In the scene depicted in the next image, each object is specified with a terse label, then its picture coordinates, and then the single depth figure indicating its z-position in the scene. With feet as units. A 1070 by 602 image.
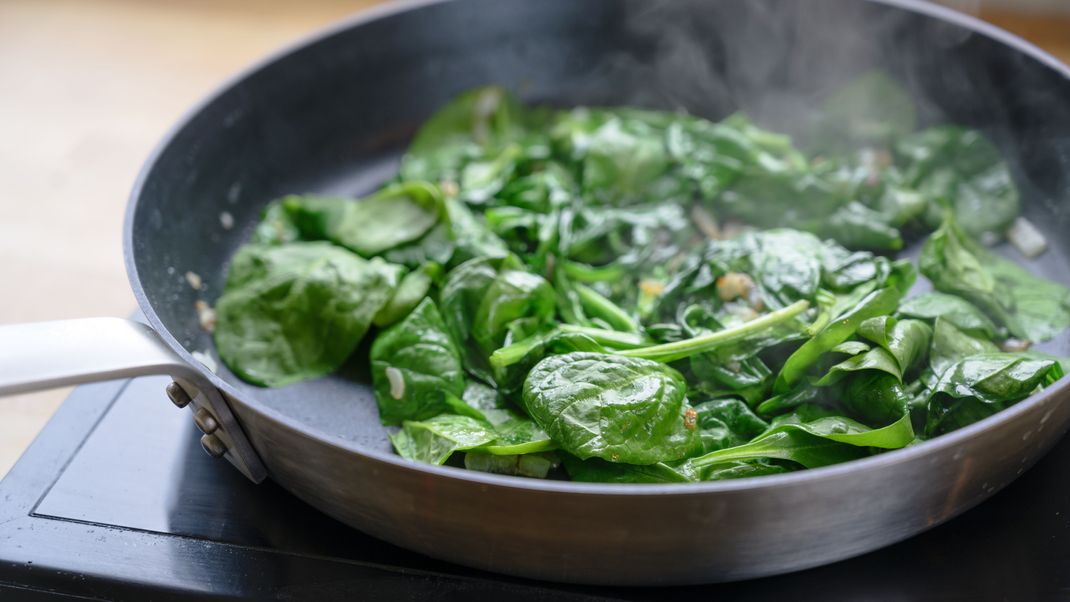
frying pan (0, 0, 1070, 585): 1.88
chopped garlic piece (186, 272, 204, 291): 2.24
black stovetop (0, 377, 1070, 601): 1.96
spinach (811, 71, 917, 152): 2.40
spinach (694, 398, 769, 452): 2.06
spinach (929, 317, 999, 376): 2.07
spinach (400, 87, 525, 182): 2.46
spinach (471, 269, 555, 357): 2.14
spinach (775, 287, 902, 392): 2.05
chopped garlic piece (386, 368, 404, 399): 2.11
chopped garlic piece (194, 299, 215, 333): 2.22
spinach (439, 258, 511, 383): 2.17
